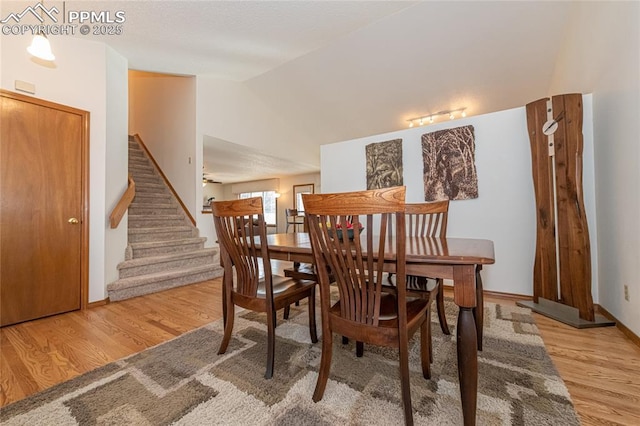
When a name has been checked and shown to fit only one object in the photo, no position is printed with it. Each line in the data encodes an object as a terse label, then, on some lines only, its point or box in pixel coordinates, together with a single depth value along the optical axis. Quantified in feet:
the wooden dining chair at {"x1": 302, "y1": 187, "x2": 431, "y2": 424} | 3.34
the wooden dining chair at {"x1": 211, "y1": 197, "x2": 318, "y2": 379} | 4.72
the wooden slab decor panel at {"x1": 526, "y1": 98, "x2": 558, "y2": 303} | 7.41
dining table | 3.30
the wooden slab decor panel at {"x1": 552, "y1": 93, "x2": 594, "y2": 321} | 6.75
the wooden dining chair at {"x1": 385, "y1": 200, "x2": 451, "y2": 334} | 5.39
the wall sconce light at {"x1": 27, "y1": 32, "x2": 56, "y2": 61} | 6.52
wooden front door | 7.25
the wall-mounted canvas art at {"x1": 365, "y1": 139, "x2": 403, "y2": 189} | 10.87
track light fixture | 15.07
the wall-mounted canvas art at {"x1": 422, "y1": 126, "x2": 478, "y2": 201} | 9.36
